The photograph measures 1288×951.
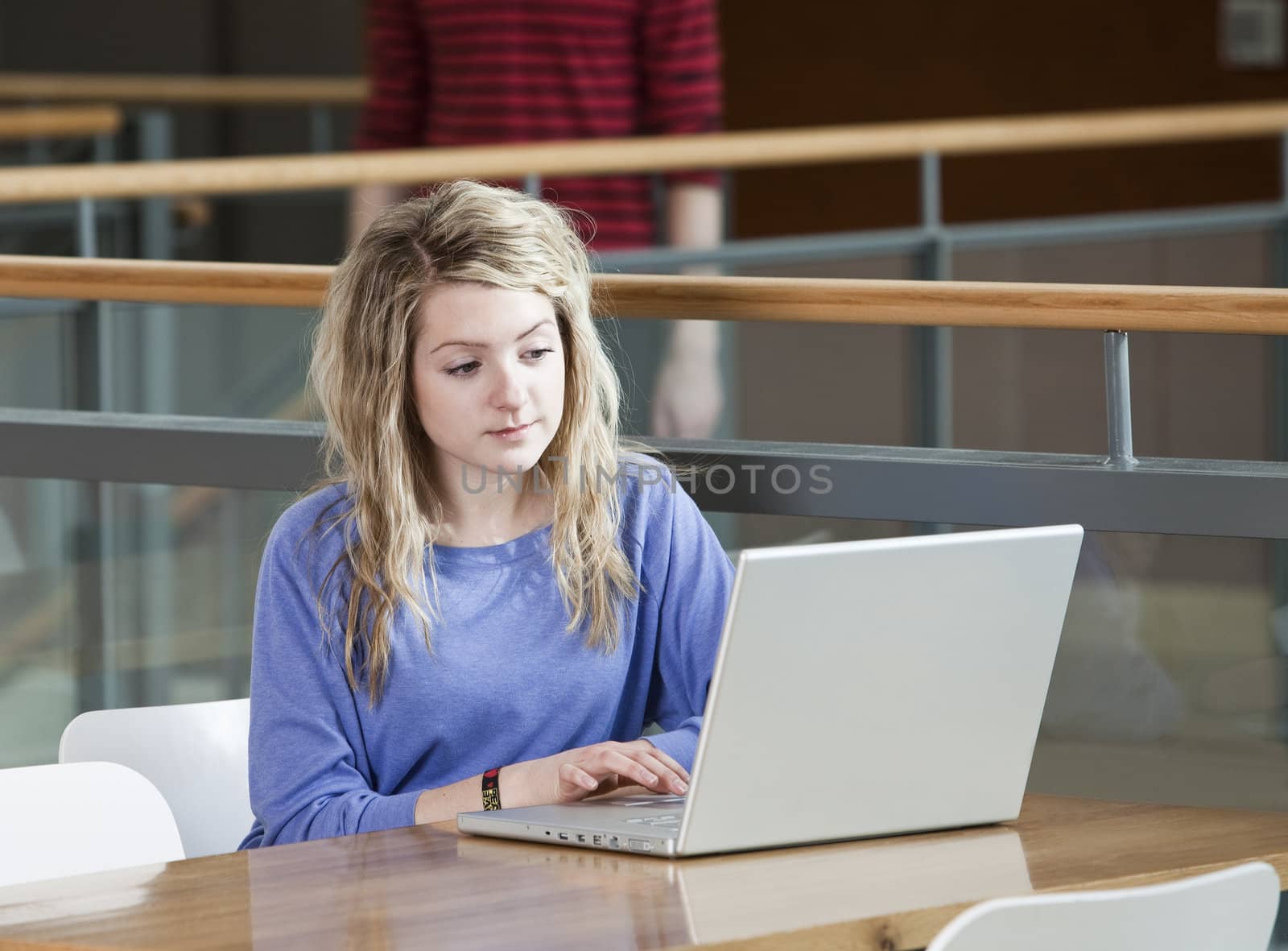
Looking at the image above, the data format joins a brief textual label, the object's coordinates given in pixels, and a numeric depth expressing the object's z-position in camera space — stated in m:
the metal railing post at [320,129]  16.45
